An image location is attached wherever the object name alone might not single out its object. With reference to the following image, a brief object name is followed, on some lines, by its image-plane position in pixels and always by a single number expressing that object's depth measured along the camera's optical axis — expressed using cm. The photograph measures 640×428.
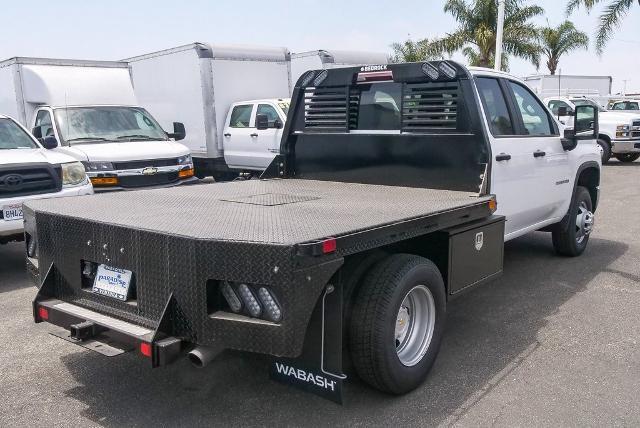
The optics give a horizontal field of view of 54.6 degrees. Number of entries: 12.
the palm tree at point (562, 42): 3450
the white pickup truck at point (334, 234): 296
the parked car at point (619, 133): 1802
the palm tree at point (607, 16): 1470
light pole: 1897
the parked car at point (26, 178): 618
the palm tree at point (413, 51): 2847
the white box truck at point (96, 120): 916
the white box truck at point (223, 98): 1268
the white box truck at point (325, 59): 1406
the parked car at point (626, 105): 2442
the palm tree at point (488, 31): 2659
